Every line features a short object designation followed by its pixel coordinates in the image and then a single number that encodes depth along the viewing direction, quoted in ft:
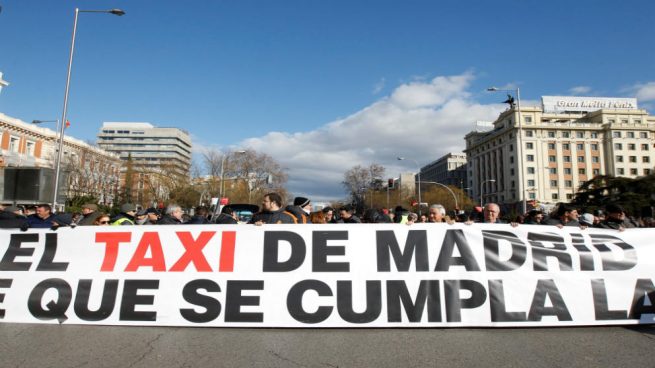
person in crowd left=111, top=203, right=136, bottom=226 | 23.17
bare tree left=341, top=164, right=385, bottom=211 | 238.46
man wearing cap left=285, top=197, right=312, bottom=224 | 21.85
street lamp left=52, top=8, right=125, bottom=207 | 59.41
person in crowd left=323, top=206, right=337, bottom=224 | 33.19
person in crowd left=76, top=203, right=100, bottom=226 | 23.29
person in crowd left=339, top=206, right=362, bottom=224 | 31.40
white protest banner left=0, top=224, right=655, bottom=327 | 16.67
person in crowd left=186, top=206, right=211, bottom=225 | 29.45
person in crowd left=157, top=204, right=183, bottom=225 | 24.47
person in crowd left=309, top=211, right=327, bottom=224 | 22.43
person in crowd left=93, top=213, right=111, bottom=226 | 23.71
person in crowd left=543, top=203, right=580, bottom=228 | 23.78
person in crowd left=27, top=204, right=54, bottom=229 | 21.20
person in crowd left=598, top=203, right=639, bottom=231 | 22.25
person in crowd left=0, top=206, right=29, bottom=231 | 20.85
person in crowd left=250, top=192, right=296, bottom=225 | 19.21
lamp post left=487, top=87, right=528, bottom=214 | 97.66
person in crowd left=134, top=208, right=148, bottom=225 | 27.01
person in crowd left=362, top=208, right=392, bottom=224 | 34.35
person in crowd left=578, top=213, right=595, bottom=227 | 23.91
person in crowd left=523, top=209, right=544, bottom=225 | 26.50
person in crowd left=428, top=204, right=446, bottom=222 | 22.13
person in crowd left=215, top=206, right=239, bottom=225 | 32.72
